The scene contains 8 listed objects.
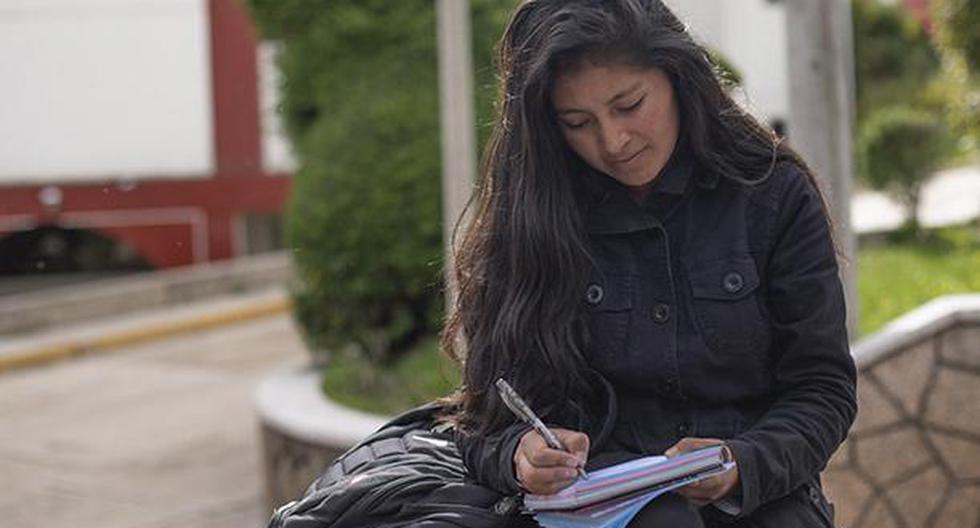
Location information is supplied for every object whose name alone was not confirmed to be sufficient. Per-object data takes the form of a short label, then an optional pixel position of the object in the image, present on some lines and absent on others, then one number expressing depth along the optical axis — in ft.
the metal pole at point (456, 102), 16.28
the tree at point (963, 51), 22.84
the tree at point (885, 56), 57.62
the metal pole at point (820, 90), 16.53
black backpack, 6.86
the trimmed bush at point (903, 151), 31.50
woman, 6.97
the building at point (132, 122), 38.58
